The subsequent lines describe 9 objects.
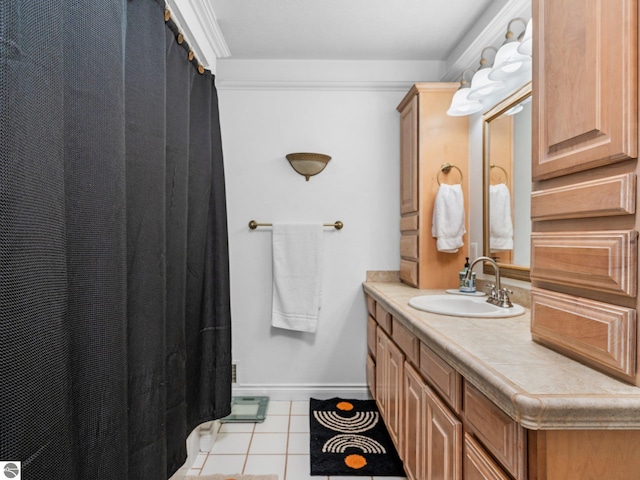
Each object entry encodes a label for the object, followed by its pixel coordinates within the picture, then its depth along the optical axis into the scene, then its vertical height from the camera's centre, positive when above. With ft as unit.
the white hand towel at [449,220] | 7.46 +0.28
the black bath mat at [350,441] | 6.14 -3.79
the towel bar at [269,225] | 8.70 +0.24
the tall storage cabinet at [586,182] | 2.57 +0.40
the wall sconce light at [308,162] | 8.50 +1.66
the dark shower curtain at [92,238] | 2.18 -0.02
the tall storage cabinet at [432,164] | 7.78 +1.47
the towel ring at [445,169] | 7.84 +1.36
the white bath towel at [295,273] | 8.65 -0.88
